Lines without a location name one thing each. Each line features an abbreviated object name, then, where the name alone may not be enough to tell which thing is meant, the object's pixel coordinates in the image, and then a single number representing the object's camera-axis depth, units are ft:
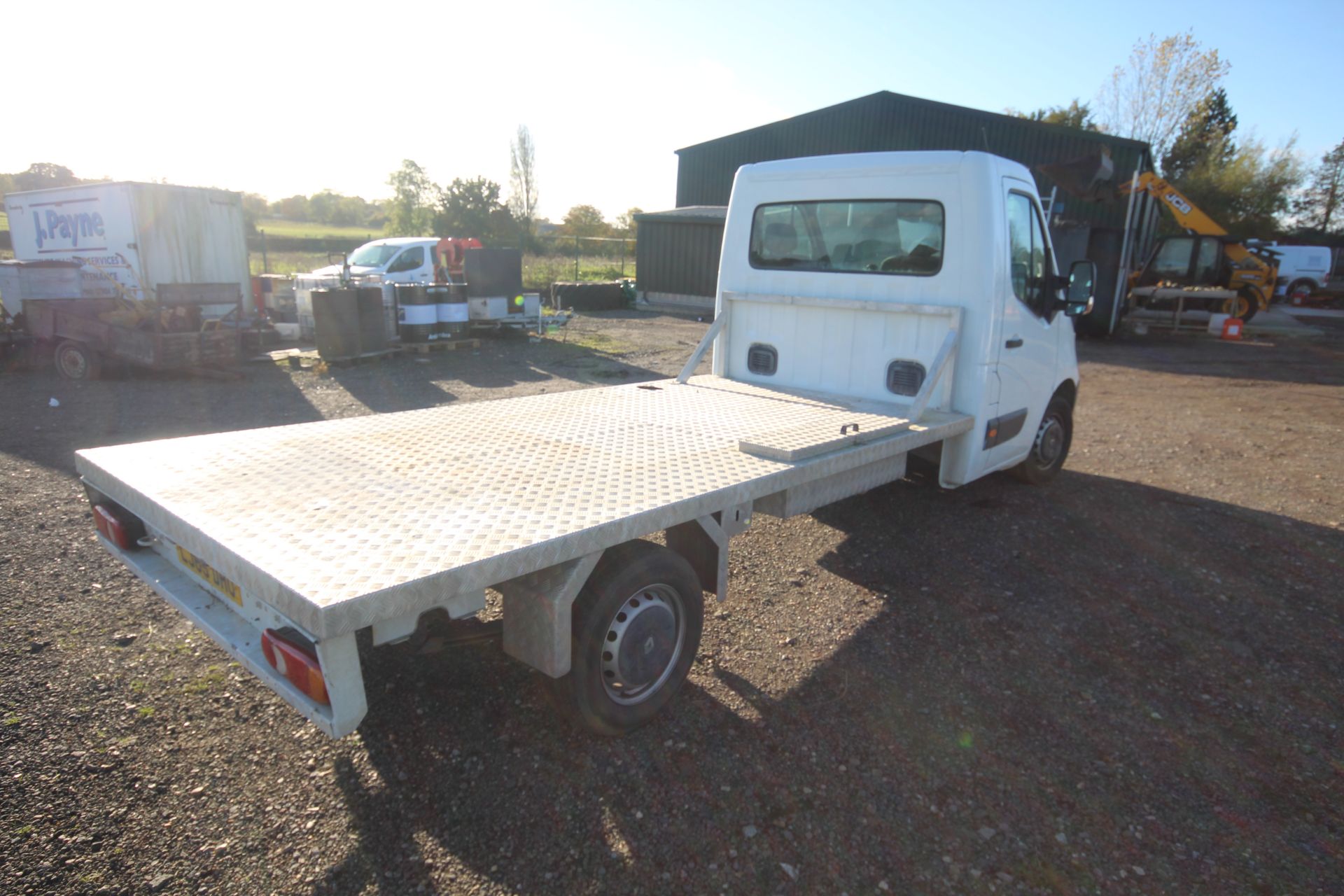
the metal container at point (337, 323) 35.76
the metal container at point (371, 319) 37.58
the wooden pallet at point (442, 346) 40.78
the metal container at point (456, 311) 42.75
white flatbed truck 7.07
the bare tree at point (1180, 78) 108.47
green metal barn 57.93
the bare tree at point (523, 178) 169.58
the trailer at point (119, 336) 31.91
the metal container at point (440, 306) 41.81
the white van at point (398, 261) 48.62
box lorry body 38.37
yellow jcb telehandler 63.98
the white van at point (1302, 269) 101.76
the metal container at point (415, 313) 40.93
